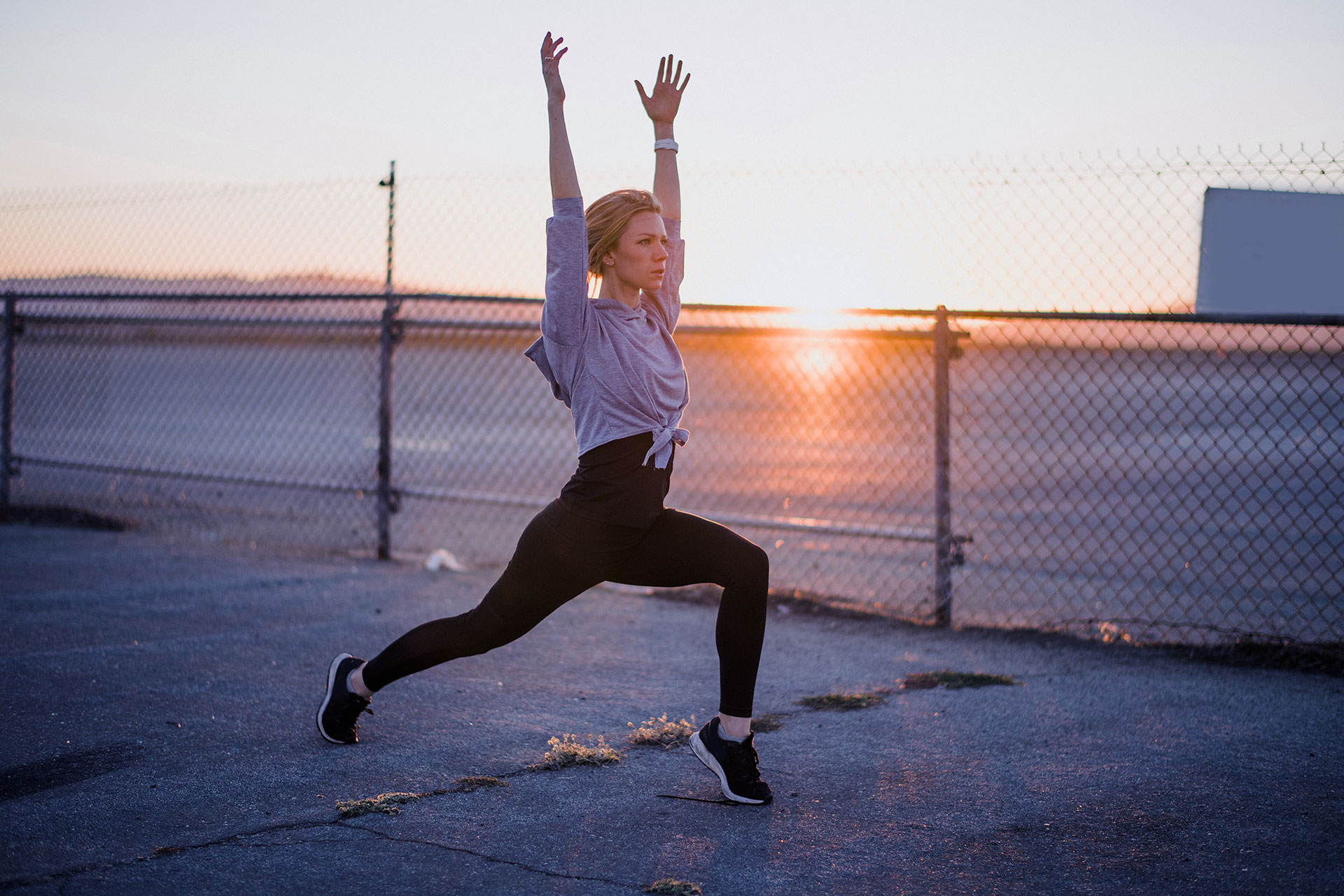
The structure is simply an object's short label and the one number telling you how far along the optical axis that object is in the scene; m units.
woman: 2.94
